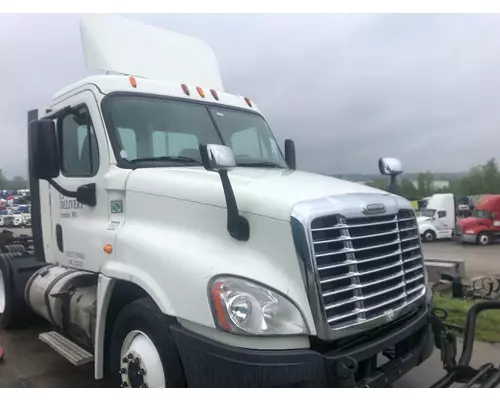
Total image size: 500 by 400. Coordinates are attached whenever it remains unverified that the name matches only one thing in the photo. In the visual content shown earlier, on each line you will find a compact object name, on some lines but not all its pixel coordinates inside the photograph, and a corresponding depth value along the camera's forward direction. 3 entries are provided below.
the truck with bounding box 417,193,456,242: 22.06
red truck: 19.81
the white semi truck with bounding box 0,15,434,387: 2.55
